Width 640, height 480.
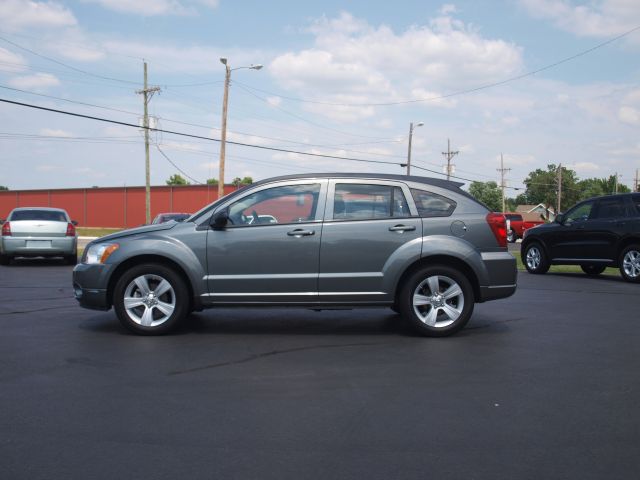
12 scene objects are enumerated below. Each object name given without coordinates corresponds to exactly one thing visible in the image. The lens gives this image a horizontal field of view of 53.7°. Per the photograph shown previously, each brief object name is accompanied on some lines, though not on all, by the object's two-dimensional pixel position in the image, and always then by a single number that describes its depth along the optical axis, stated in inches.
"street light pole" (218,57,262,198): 1222.3
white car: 616.4
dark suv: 511.2
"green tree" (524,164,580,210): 4867.1
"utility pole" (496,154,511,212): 3398.1
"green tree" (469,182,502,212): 5349.4
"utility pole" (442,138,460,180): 2756.9
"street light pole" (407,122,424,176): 1868.8
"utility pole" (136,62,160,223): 1486.2
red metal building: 1857.8
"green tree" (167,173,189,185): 4820.4
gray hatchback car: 269.3
